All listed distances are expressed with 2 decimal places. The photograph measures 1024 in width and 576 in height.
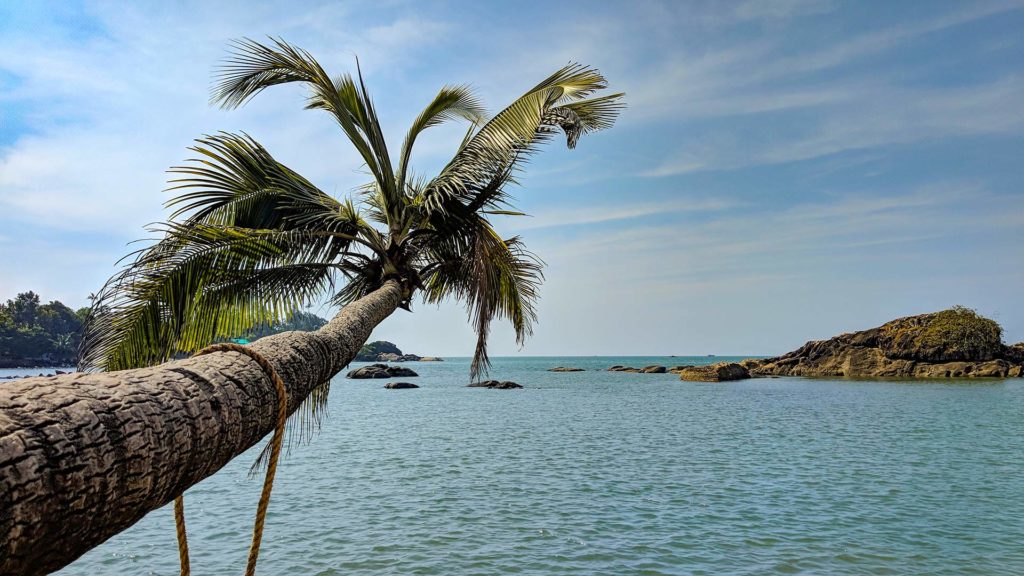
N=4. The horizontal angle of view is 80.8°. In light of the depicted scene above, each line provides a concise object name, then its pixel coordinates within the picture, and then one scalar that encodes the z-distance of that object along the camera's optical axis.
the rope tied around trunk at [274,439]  2.93
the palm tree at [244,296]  1.62
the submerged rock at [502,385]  57.88
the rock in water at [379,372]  82.31
